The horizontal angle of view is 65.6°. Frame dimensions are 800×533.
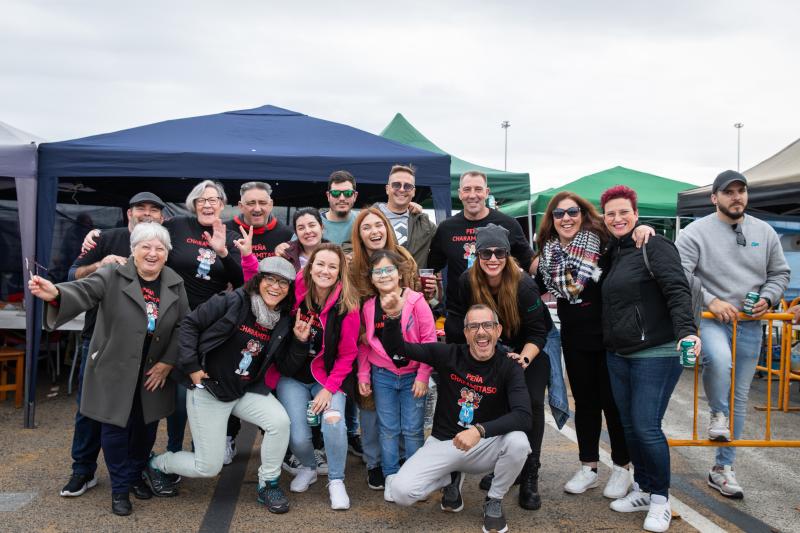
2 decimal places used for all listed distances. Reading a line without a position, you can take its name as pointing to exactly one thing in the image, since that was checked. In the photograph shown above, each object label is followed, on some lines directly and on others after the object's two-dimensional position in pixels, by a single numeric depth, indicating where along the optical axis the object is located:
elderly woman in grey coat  3.30
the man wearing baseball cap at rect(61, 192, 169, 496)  3.55
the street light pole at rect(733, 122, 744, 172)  37.79
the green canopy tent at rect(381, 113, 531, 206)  9.95
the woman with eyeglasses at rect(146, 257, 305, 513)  3.44
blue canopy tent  5.39
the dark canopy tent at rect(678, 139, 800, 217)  7.55
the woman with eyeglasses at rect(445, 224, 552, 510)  3.49
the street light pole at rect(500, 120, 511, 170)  38.66
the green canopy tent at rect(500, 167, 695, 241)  13.13
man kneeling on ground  3.24
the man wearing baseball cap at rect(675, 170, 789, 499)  3.66
